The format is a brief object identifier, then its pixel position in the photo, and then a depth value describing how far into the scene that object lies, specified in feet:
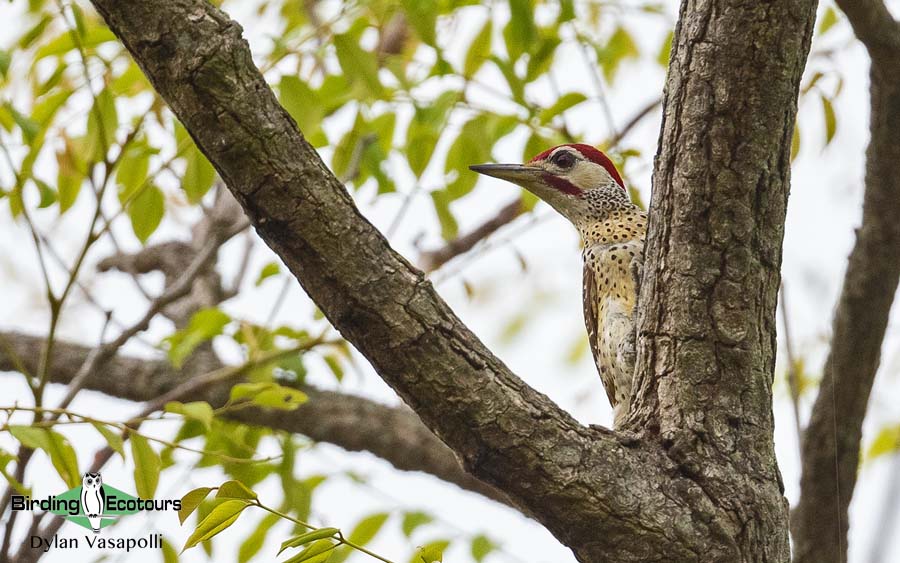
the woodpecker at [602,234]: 25.29
